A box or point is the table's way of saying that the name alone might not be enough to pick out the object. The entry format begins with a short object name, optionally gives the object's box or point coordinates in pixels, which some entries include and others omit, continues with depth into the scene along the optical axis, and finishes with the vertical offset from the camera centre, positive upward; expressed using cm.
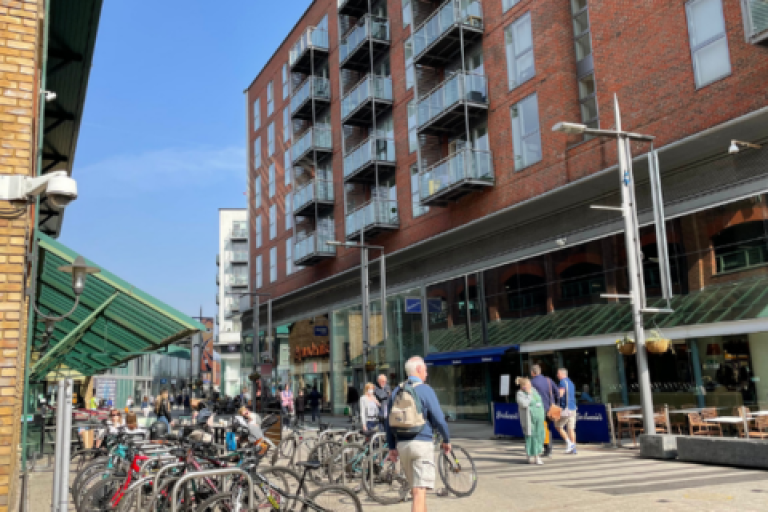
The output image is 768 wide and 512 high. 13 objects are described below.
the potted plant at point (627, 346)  1508 +71
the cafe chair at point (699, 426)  1514 -113
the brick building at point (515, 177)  1695 +684
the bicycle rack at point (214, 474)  694 -82
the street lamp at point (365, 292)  2703 +379
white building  9052 +1572
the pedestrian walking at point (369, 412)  1252 -43
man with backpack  688 -41
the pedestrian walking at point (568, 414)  1444 -68
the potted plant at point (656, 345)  1397 +66
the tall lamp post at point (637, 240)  1384 +301
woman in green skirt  1290 -64
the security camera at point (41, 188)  675 +207
